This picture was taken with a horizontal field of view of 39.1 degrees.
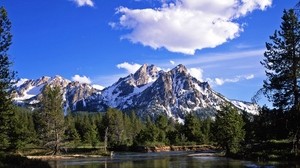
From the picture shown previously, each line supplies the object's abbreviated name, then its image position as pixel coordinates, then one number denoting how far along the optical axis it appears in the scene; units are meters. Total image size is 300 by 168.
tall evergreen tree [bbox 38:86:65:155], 111.56
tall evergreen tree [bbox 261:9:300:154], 62.09
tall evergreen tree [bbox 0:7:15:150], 58.47
